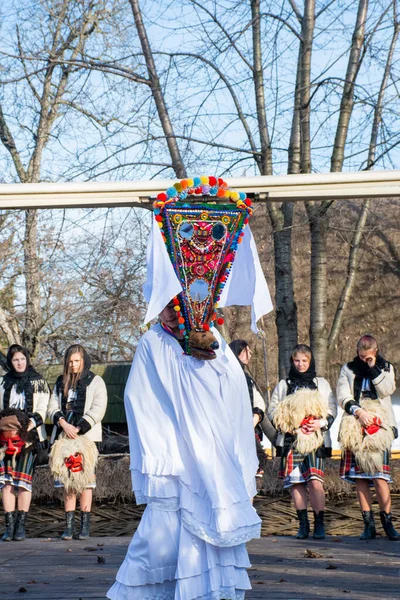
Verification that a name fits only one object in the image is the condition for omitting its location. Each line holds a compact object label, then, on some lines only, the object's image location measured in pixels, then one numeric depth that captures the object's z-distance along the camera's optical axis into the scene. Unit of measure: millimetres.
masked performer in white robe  4234
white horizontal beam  5816
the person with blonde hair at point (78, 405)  7211
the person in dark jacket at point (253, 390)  7234
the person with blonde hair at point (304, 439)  6895
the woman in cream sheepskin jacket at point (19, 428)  7234
